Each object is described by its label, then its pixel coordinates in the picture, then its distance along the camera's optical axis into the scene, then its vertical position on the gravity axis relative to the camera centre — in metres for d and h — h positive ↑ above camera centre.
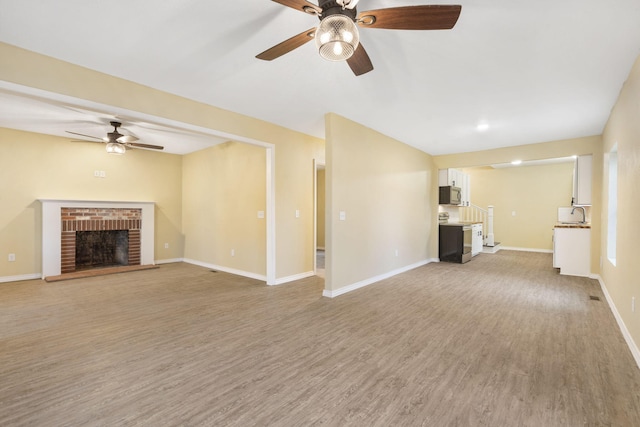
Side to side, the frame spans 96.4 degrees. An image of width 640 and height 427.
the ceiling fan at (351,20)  1.59 +1.10
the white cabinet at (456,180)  6.72 +0.76
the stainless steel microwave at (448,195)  6.62 +0.37
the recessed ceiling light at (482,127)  4.40 +1.34
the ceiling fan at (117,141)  4.61 +1.12
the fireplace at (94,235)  5.10 -0.53
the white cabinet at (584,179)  5.08 +0.58
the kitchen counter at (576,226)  5.26 -0.26
